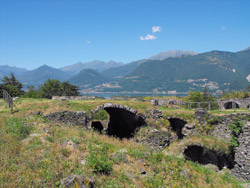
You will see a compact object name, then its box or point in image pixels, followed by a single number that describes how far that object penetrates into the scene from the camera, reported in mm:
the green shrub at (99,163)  7749
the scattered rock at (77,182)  6348
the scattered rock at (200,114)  22866
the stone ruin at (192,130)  18047
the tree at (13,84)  61862
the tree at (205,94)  90038
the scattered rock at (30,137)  9773
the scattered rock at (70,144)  9268
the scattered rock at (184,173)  9459
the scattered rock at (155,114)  21109
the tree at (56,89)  72444
